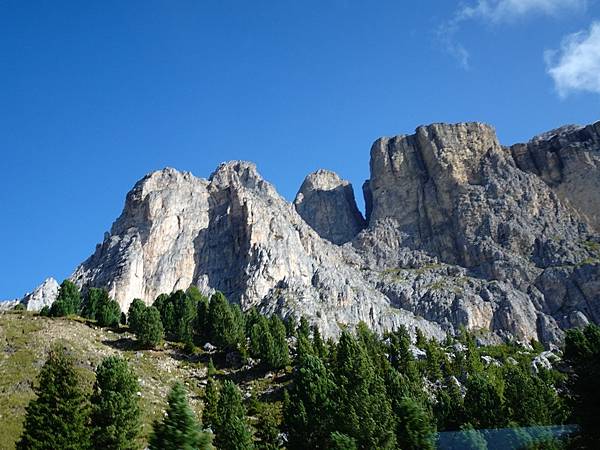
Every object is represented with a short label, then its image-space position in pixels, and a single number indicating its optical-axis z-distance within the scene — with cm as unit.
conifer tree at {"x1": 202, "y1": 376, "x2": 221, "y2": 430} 6308
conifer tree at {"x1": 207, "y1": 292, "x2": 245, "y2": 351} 10231
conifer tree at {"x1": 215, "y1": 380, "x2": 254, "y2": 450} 5497
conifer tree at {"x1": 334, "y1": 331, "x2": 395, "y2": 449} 5684
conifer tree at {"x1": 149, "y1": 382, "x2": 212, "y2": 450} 3659
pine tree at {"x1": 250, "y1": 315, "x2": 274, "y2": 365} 9538
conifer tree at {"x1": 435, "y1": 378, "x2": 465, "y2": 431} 7998
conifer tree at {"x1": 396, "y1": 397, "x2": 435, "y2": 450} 5675
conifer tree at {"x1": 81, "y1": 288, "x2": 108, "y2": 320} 10800
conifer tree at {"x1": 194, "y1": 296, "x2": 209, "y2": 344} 10868
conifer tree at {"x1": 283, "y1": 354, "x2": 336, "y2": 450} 6084
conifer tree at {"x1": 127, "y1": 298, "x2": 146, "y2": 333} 9936
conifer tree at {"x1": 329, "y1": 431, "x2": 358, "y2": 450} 5044
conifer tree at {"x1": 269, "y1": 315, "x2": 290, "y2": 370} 9438
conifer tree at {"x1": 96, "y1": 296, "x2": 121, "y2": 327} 10231
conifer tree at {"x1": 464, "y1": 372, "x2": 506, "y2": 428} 7662
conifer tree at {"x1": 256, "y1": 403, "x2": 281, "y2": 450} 6005
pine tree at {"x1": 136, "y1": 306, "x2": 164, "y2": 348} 9275
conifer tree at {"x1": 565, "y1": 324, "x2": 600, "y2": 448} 5241
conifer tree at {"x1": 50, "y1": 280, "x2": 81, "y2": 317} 10019
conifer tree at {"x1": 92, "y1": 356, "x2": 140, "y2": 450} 4712
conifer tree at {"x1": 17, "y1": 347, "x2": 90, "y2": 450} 4231
